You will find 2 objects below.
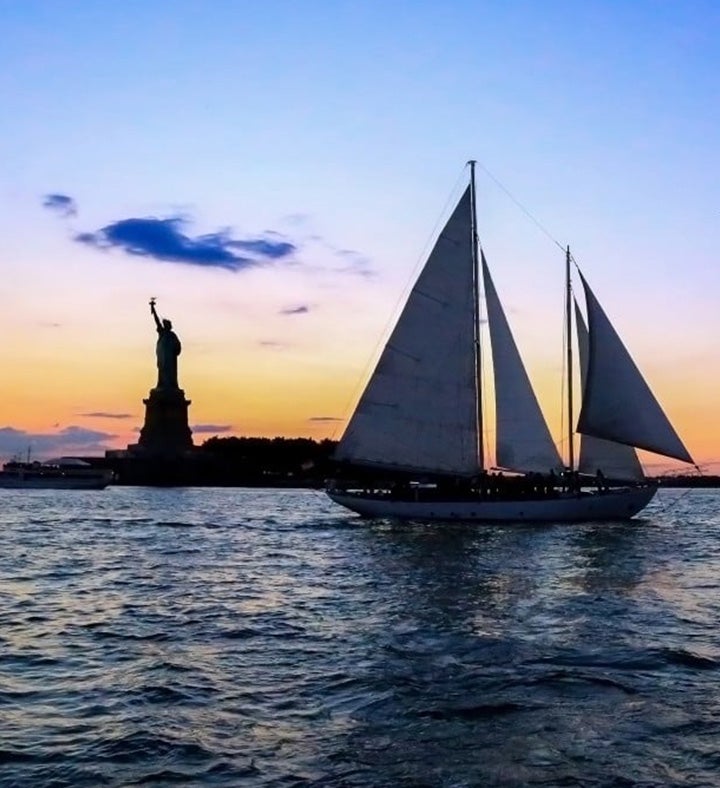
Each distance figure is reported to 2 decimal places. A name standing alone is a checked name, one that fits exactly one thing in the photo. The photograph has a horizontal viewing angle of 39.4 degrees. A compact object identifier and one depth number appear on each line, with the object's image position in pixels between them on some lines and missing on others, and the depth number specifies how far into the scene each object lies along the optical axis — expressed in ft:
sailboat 157.69
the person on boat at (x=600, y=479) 170.91
